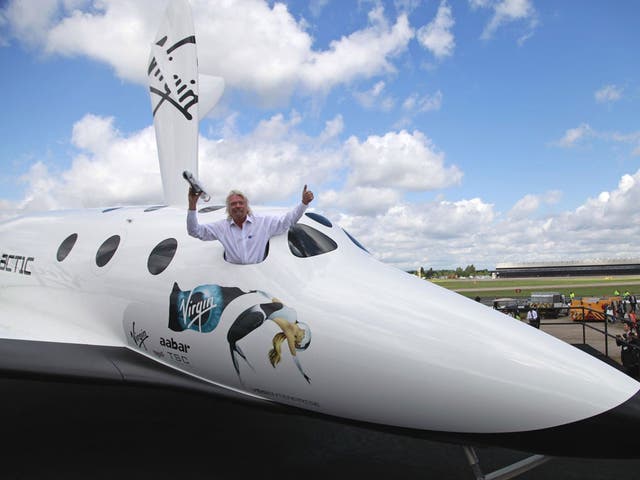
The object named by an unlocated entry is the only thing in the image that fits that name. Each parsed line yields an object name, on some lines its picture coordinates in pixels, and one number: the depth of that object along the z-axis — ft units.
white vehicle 11.39
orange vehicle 89.15
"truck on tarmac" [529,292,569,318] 97.91
